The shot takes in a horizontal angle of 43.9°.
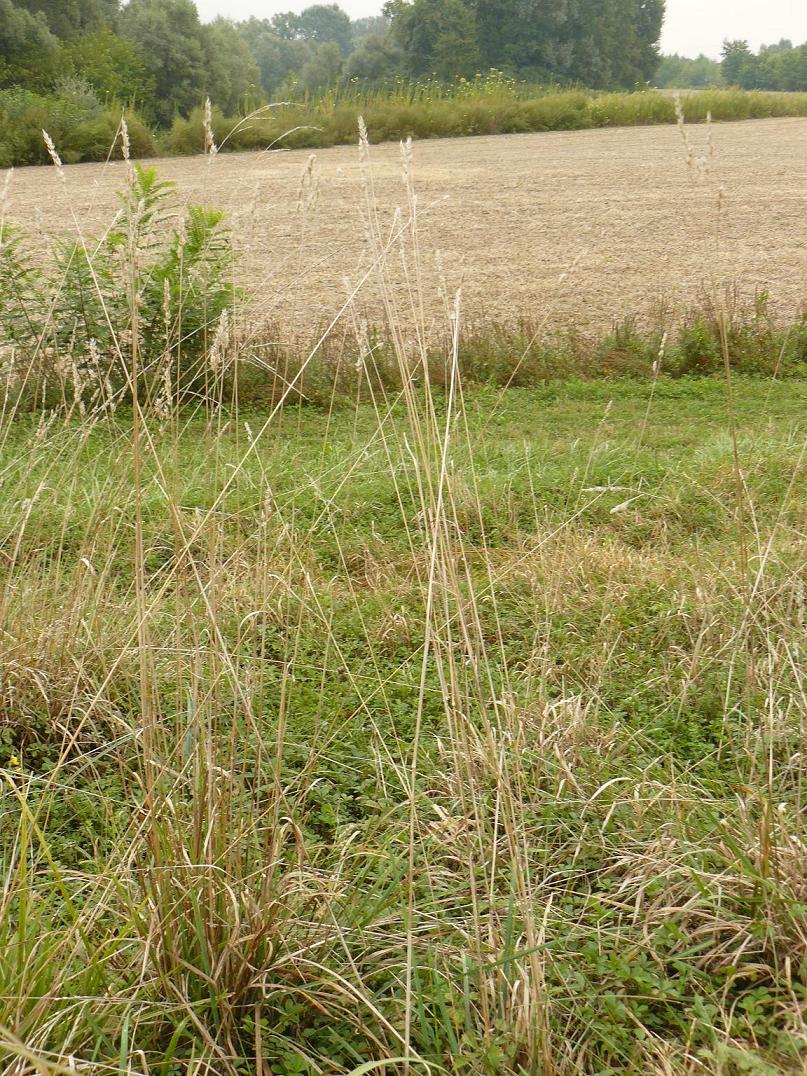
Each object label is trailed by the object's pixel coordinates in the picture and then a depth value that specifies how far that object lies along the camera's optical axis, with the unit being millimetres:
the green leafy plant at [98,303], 5930
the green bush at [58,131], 20984
